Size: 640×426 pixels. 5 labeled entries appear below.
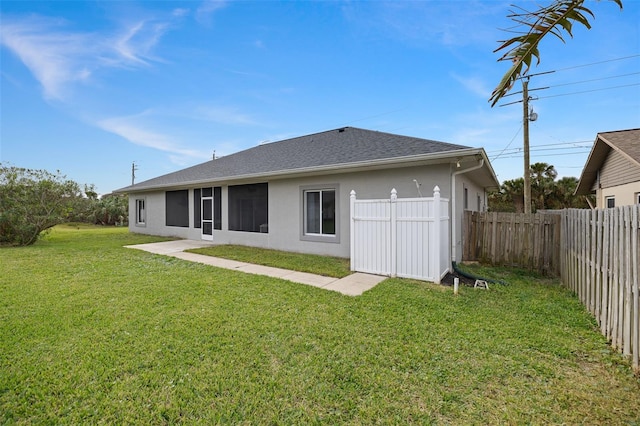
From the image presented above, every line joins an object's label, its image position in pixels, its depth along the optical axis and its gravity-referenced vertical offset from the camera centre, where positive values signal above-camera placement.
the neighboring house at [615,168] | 9.56 +1.73
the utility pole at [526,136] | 12.49 +3.46
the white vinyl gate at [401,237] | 5.46 -0.54
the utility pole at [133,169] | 39.97 +6.36
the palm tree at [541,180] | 19.22 +2.17
